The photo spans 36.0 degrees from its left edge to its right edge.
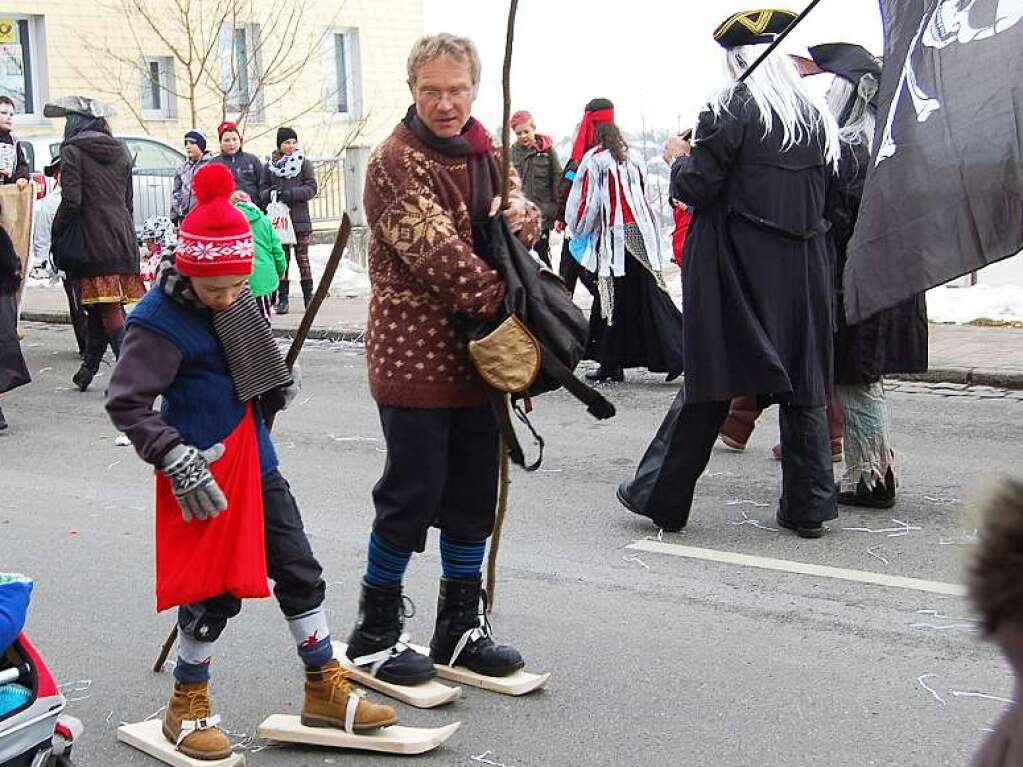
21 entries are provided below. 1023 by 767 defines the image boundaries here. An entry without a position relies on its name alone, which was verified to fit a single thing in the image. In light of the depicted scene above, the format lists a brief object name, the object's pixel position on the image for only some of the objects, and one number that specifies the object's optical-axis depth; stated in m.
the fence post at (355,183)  20.44
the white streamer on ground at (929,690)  4.62
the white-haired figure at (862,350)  6.75
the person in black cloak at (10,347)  9.38
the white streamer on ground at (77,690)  4.88
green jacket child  10.17
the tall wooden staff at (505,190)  4.42
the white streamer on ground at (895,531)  6.54
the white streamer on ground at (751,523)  6.73
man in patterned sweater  4.46
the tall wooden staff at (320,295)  4.50
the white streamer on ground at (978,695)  4.59
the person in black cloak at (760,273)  6.25
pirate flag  3.14
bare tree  24.62
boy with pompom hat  4.07
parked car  18.34
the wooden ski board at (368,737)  4.34
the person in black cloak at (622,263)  10.66
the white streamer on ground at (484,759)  4.29
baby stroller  3.62
